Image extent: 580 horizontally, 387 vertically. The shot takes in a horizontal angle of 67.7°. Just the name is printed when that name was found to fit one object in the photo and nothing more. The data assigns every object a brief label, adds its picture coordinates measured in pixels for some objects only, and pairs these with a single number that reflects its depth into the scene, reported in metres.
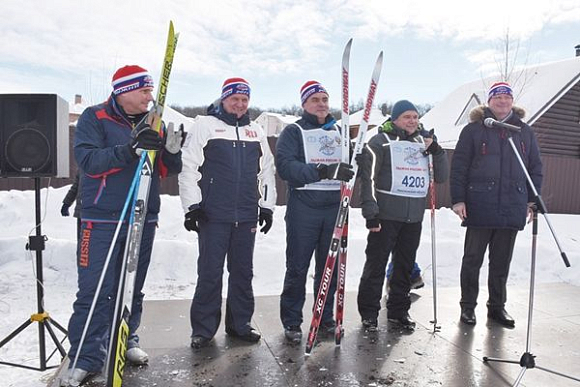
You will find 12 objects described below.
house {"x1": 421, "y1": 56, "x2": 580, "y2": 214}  12.92
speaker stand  3.14
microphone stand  2.58
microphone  3.20
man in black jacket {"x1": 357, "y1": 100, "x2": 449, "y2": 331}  3.33
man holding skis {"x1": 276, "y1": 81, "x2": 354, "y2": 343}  3.15
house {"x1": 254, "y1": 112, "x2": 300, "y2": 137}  37.30
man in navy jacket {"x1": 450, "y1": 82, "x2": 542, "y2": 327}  3.53
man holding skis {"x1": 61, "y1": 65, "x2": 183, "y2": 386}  2.45
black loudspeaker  3.12
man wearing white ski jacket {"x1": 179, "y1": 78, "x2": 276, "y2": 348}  2.95
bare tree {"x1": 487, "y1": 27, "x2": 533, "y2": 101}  14.91
